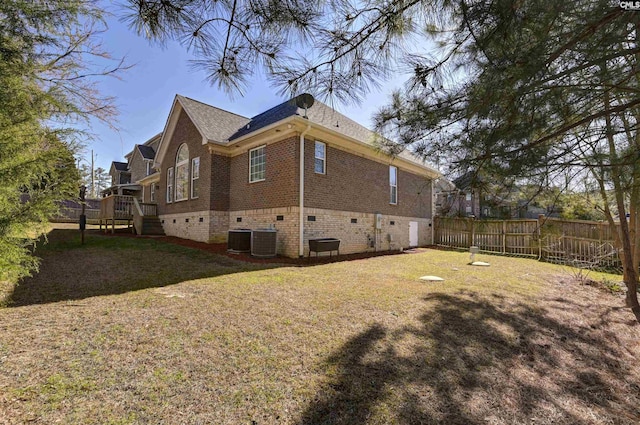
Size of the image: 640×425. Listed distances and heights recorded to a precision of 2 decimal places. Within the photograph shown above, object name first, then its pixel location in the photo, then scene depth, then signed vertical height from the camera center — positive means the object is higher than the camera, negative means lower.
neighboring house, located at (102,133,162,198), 19.08 +4.45
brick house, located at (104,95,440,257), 9.91 +1.75
